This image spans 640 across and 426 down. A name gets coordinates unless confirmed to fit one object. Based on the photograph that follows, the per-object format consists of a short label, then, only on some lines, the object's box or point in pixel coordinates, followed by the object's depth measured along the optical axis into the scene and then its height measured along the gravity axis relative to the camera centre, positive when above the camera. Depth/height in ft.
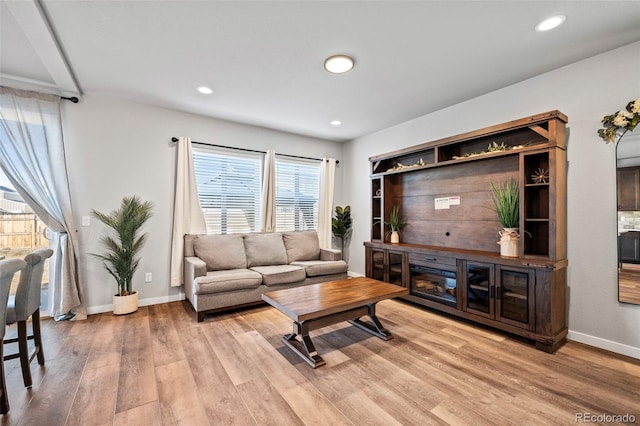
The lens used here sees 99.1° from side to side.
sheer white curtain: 9.54 +1.53
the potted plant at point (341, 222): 17.47 -0.40
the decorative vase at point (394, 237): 13.32 -1.02
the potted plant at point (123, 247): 10.82 -1.33
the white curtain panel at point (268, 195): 14.89 +1.12
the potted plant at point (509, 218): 9.06 -0.04
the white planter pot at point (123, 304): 10.78 -3.57
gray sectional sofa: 10.64 -2.42
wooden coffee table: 7.44 -2.53
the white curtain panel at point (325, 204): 17.16 +0.74
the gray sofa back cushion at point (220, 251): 12.37 -1.68
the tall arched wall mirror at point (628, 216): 7.59 +0.04
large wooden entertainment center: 8.17 -0.44
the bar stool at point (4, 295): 5.24 -1.60
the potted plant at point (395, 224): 13.37 -0.39
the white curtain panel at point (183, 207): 12.36 +0.37
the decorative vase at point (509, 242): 9.00 -0.85
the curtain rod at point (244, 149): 12.65 +3.52
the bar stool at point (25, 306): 6.20 -2.14
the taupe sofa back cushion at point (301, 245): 14.69 -1.65
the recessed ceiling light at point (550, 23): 6.65 +4.86
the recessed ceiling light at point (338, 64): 8.32 +4.81
